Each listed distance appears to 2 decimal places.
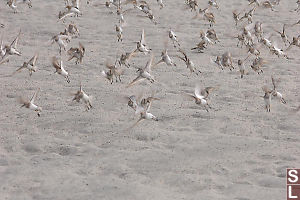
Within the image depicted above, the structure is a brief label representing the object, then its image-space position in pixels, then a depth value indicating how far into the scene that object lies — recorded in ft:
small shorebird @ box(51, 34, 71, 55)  51.78
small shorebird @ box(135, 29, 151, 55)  46.07
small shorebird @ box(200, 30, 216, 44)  55.06
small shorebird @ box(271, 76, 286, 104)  40.70
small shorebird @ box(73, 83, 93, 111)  38.17
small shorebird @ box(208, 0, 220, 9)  69.92
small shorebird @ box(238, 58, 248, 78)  46.15
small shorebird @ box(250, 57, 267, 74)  47.44
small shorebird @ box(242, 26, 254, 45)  53.31
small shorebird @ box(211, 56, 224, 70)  48.65
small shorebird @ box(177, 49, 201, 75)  46.62
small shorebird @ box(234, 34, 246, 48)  54.07
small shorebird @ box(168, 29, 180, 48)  54.44
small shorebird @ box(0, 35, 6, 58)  46.64
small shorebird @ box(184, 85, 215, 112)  37.93
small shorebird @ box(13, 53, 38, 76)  43.57
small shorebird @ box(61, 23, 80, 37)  55.62
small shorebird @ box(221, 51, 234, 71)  49.11
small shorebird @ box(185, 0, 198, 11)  68.64
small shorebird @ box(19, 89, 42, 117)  37.18
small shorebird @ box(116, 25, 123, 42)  57.52
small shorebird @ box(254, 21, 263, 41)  54.95
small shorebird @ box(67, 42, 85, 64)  48.29
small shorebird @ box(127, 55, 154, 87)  39.55
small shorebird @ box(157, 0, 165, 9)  72.69
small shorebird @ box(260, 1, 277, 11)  69.82
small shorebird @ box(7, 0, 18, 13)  69.05
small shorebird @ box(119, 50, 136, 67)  47.16
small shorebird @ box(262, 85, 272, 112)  38.75
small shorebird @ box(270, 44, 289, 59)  50.88
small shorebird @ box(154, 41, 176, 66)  43.29
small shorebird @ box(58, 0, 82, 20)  62.40
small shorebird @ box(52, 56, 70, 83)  41.84
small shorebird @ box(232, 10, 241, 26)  64.13
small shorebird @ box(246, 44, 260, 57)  50.93
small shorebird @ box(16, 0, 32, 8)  70.49
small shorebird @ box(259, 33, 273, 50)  50.80
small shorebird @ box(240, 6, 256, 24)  63.41
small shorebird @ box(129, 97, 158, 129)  34.88
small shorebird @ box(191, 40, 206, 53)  54.65
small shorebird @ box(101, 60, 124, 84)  44.14
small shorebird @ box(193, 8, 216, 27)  63.21
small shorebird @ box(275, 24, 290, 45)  54.70
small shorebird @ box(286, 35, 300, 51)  51.01
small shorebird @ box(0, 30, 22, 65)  45.07
